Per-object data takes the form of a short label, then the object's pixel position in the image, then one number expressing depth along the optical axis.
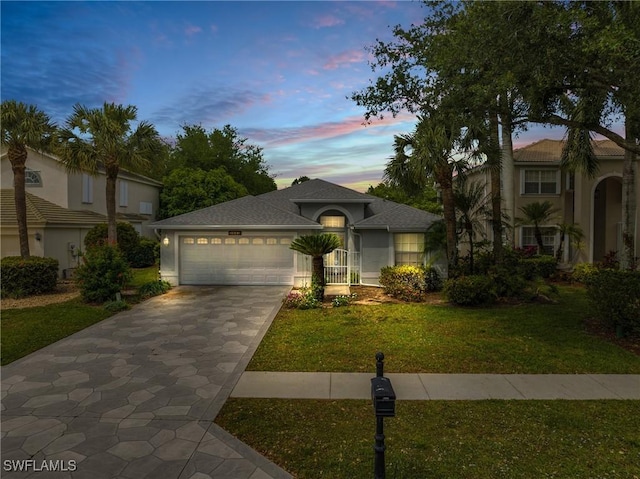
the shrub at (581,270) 16.79
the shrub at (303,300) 12.60
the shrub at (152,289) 14.66
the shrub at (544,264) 17.70
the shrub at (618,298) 8.66
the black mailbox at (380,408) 3.35
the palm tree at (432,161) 12.46
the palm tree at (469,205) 14.11
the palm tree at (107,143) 16.25
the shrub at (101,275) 13.12
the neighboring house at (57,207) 18.26
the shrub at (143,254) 23.92
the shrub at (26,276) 14.30
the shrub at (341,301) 12.99
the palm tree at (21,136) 15.16
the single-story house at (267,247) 16.78
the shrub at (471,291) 12.55
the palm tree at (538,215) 18.59
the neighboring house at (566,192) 19.52
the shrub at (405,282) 13.92
